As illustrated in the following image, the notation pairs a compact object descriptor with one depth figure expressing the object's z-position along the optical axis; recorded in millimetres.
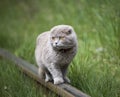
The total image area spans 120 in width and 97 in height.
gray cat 5331
